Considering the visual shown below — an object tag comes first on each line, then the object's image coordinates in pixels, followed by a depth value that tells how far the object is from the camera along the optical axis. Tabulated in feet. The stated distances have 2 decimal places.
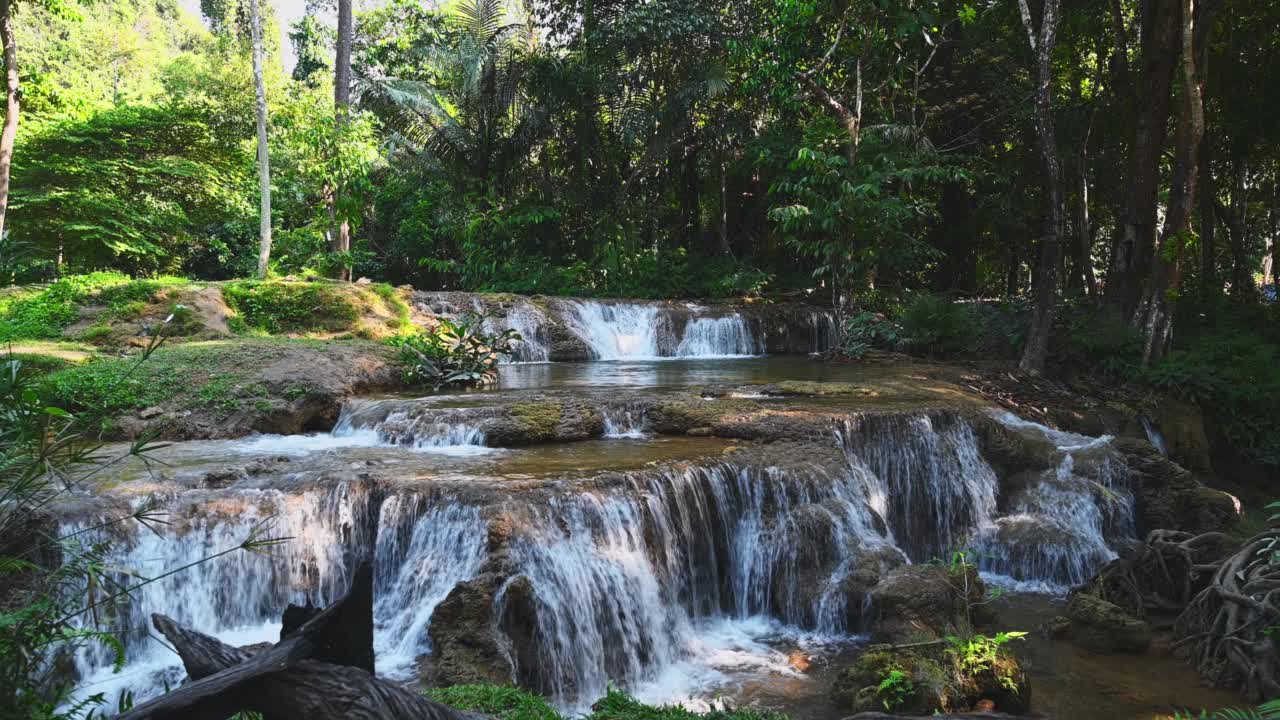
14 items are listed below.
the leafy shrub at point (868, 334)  50.49
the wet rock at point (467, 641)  18.08
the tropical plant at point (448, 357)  40.01
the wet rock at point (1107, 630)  21.99
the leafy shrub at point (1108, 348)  42.32
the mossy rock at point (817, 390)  35.70
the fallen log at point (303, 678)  7.98
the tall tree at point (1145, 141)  42.39
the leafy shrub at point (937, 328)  50.24
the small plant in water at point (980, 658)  18.19
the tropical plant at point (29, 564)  8.93
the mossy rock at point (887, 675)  17.43
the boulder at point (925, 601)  21.03
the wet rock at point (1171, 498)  29.96
